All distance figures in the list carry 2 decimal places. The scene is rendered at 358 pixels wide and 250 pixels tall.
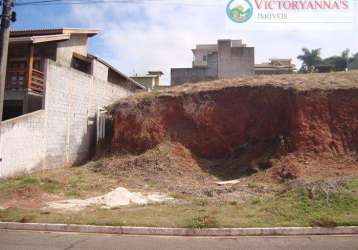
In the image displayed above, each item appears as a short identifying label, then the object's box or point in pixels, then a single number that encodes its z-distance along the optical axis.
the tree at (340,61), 43.25
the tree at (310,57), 47.47
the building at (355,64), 33.19
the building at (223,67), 34.37
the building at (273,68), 38.06
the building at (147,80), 36.88
